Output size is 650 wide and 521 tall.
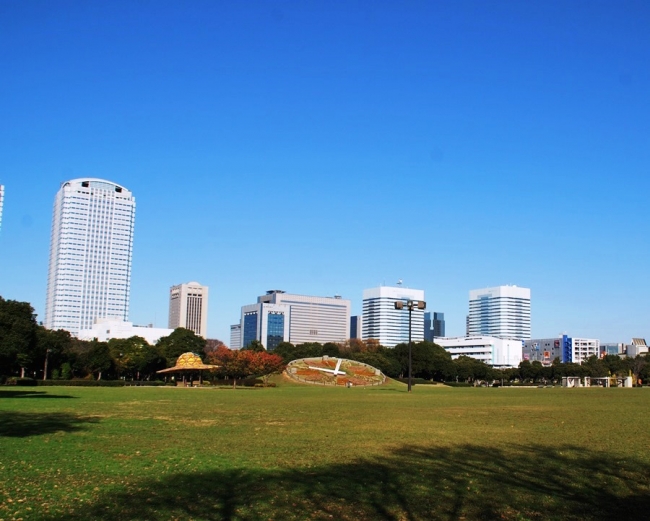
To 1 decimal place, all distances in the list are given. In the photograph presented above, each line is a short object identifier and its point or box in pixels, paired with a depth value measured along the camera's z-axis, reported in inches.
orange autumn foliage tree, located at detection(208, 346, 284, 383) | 3592.5
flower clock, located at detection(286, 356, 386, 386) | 3540.8
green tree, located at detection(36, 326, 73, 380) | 3235.7
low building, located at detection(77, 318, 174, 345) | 7111.7
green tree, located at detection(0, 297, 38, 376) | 1978.3
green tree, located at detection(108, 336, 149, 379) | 3971.5
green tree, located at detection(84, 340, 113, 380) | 3718.0
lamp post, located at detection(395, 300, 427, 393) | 2146.2
